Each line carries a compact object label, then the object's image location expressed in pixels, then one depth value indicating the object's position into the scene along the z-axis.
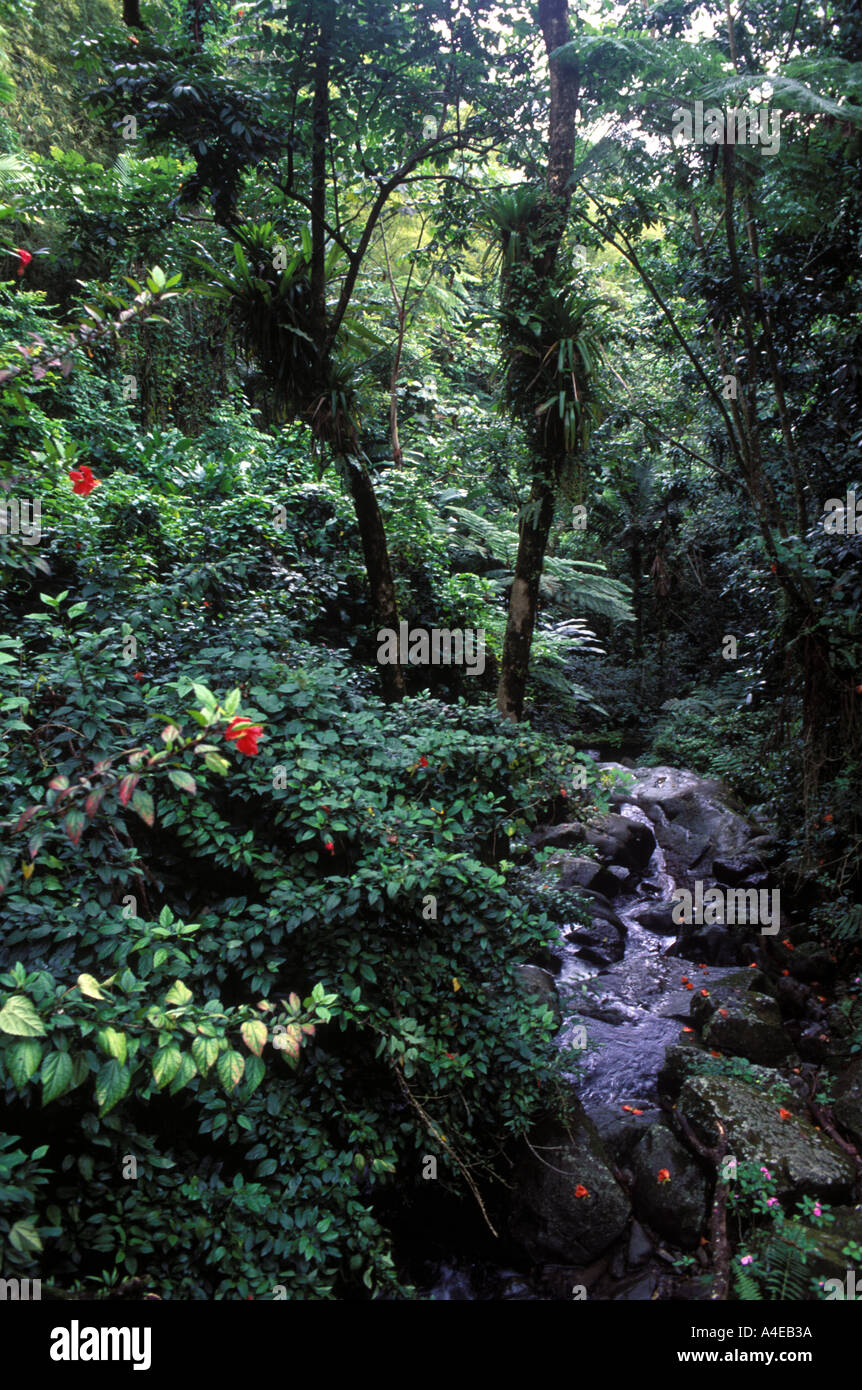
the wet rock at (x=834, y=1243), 3.15
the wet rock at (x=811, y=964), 5.57
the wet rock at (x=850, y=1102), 4.17
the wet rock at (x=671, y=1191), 3.68
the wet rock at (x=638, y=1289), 3.44
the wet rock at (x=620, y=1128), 4.13
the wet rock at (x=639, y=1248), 3.62
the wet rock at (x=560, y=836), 7.64
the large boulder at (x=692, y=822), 7.91
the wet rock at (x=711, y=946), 6.26
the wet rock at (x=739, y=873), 7.06
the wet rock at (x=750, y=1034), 4.91
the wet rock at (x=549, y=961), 5.77
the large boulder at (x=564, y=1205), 3.58
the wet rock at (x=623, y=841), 8.10
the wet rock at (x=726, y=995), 5.27
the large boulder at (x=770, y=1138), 3.69
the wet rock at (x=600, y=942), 6.39
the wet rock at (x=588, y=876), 7.26
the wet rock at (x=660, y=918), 6.91
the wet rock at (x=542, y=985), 4.60
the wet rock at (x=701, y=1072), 4.40
